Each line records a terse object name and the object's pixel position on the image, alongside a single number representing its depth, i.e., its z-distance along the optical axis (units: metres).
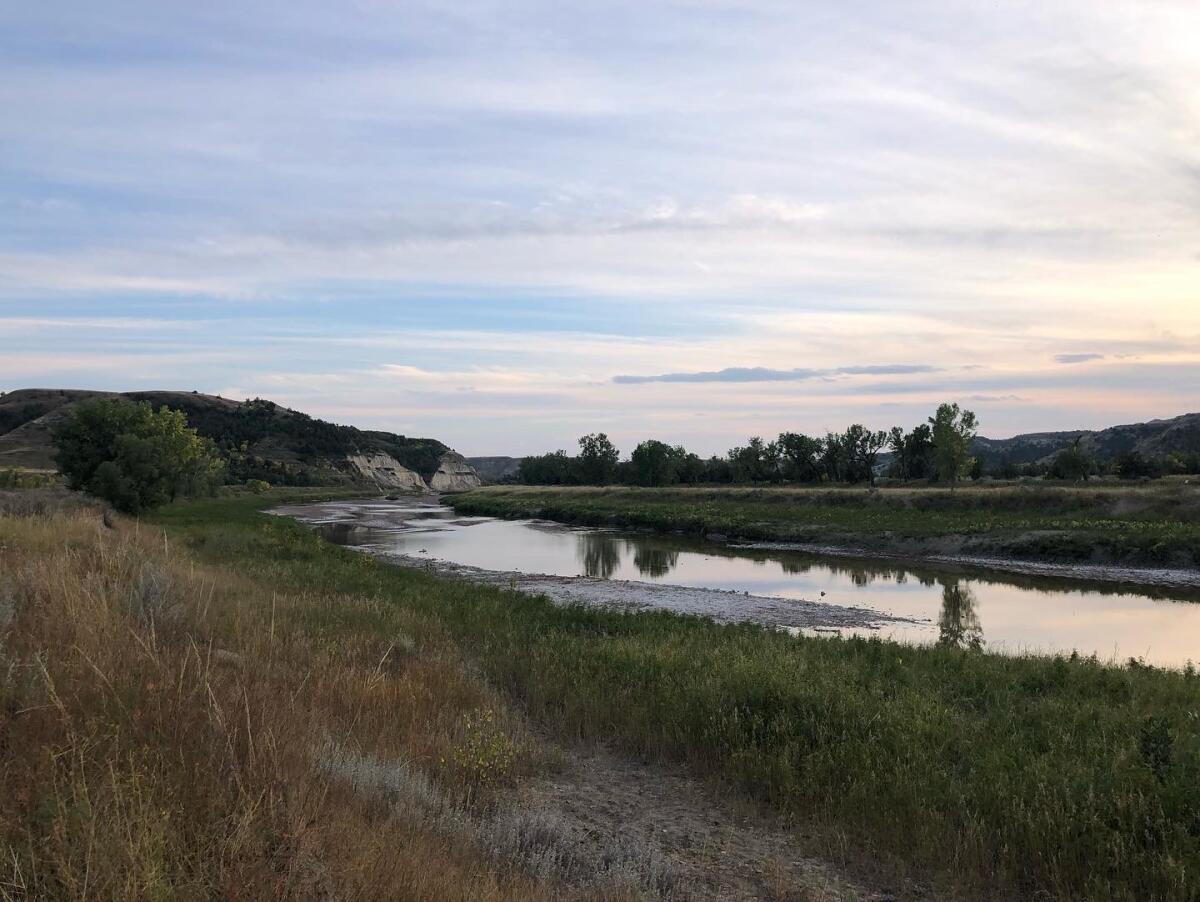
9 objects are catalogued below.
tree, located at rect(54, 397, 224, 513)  35.19
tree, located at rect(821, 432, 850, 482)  91.75
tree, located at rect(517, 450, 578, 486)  143.32
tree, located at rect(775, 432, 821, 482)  93.94
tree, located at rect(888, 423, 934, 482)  88.94
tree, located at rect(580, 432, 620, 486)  125.81
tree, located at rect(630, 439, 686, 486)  110.25
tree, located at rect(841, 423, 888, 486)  89.61
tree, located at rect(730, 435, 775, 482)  100.50
